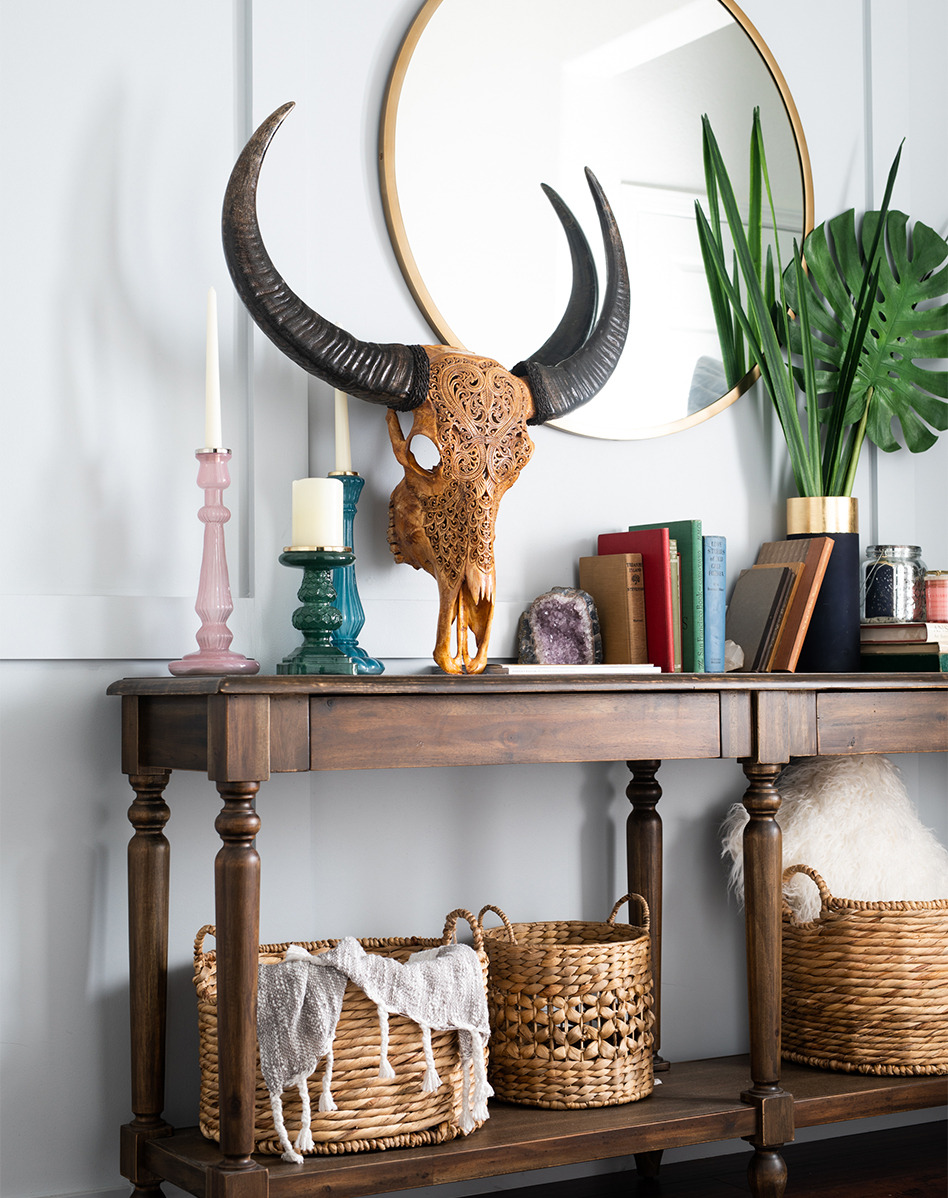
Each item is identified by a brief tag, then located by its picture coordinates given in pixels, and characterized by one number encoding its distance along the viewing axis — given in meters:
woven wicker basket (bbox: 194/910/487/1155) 1.54
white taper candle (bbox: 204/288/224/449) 1.75
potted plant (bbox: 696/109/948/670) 2.22
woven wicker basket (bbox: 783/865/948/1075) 1.98
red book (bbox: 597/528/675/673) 1.98
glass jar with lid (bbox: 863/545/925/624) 2.23
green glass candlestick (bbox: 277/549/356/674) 1.69
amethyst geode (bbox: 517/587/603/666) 2.02
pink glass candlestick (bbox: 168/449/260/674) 1.69
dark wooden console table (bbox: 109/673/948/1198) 1.42
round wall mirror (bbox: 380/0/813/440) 2.04
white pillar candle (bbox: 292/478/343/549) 1.70
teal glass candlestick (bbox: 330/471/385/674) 1.82
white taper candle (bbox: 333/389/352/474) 1.88
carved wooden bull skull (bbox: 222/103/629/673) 1.66
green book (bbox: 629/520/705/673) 2.01
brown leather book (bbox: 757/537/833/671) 2.10
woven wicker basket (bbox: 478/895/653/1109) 1.76
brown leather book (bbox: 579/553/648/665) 2.01
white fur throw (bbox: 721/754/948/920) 2.12
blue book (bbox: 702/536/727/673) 2.04
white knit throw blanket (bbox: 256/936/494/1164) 1.51
